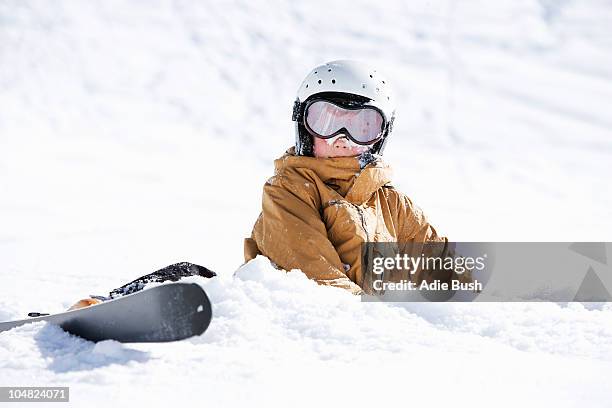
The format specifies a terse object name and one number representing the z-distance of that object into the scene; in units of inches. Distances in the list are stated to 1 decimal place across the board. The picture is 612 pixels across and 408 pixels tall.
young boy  258.0
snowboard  233.3
